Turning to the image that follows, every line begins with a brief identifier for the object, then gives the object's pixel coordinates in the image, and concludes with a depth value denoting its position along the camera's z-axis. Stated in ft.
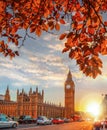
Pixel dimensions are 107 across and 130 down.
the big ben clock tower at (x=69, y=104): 268.46
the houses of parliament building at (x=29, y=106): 226.27
